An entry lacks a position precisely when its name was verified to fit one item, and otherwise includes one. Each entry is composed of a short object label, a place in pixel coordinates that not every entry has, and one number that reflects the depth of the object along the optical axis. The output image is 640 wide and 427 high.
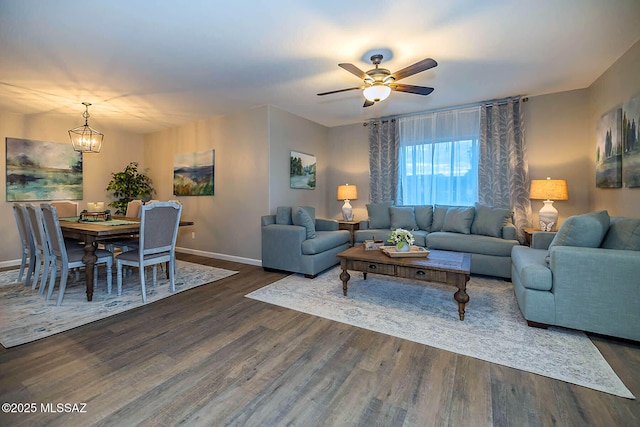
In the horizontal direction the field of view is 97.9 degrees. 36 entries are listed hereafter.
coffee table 2.49
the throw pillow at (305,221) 3.94
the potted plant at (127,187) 5.55
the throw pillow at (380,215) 4.78
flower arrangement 2.98
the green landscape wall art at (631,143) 2.59
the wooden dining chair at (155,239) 2.93
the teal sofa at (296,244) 3.77
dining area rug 2.33
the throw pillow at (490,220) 3.85
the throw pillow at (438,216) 4.47
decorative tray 2.90
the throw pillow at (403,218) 4.60
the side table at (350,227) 4.94
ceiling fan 2.52
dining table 2.89
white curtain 4.51
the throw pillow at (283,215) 4.23
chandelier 3.90
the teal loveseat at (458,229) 3.61
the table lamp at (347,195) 5.21
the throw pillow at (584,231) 2.27
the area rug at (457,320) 1.84
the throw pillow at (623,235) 2.18
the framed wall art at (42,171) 4.53
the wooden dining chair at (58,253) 2.79
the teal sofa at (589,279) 2.03
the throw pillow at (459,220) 4.12
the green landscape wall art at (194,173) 5.04
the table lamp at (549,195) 3.63
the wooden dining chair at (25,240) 3.28
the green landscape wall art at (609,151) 2.95
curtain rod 4.15
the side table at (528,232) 3.75
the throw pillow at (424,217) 4.61
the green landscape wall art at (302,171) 4.90
